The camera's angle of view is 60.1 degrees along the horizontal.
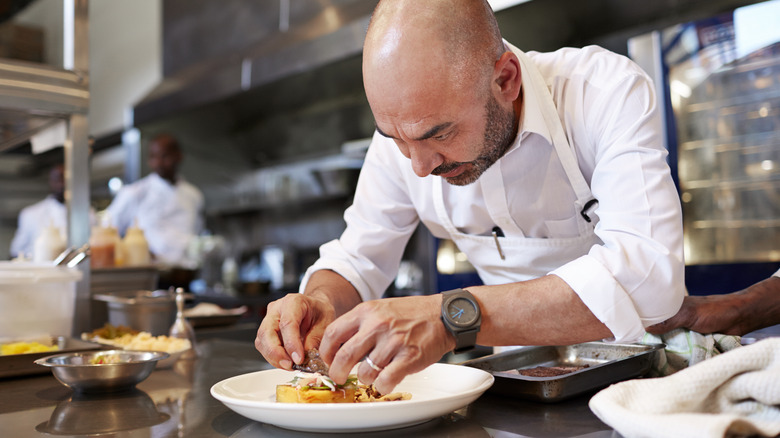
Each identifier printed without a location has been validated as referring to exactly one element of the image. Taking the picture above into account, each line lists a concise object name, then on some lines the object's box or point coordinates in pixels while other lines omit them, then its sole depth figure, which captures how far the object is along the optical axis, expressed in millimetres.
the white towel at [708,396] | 792
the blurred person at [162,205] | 5145
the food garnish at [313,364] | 1096
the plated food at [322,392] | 1006
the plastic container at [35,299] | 1607
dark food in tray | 1139
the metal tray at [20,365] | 1458
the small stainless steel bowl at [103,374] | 1222
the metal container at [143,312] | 1996
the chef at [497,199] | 1057
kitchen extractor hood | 3641
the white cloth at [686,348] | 1180
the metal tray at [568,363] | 1033
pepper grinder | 1723
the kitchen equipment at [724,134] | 2750
